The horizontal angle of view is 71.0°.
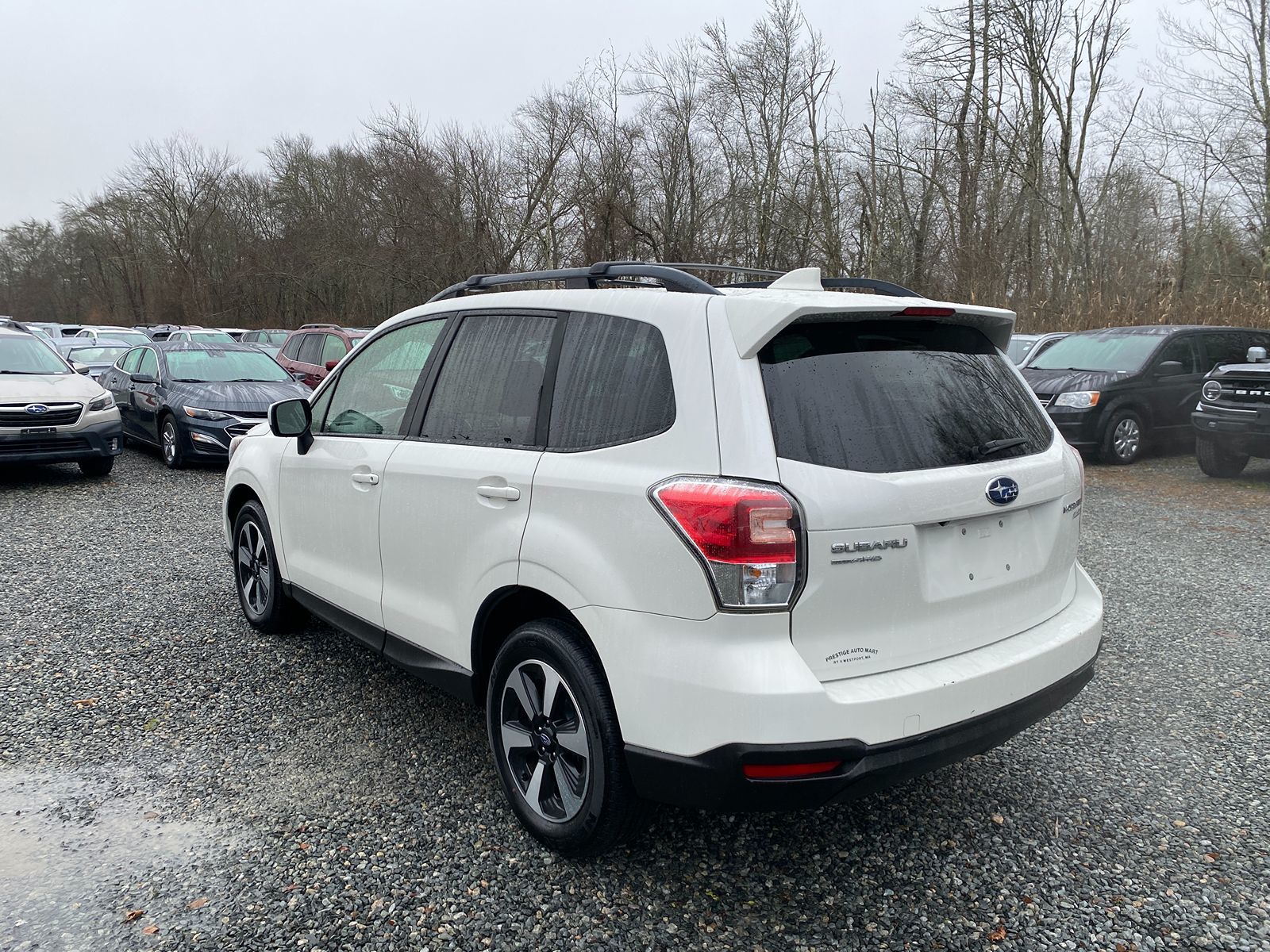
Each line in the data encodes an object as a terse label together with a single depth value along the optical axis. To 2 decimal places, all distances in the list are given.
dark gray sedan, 10.55
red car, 15.88
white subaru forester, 2.26
